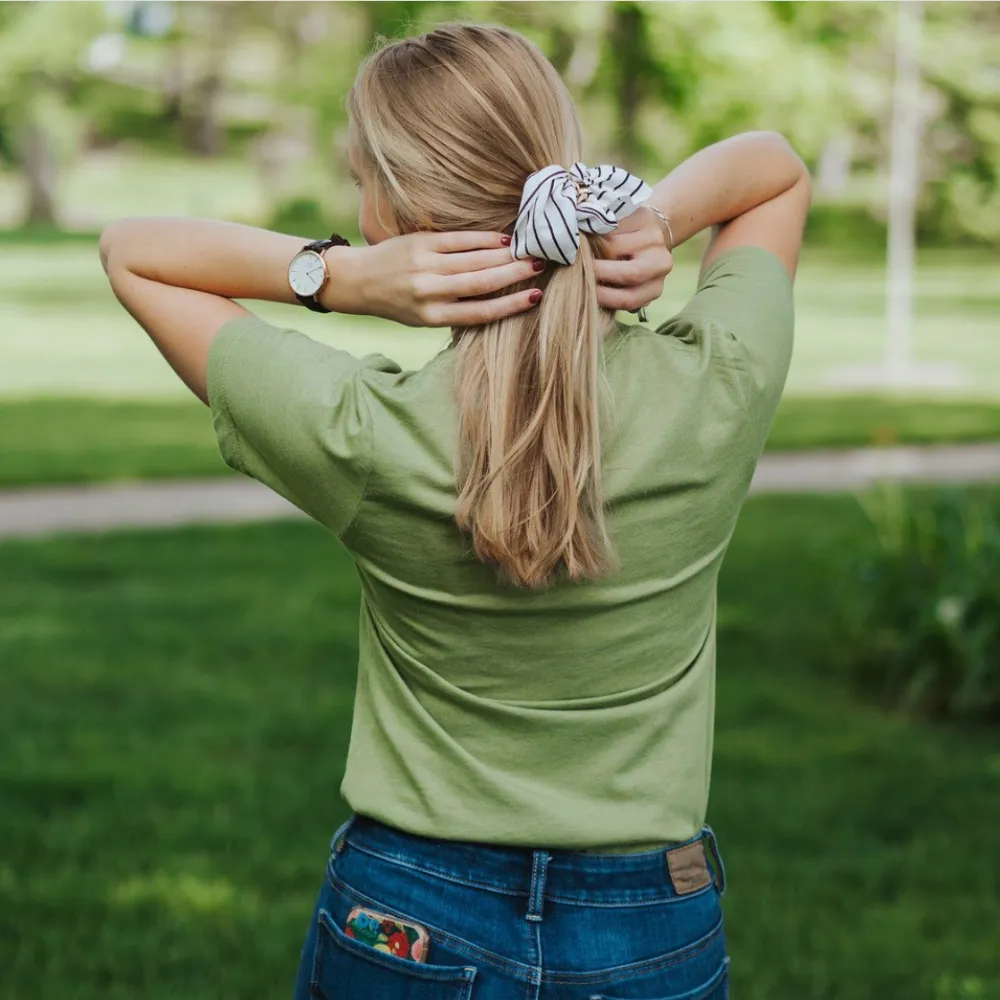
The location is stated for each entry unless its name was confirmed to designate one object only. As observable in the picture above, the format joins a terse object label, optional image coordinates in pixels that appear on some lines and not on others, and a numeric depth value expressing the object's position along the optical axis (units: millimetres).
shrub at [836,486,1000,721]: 5172
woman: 1525
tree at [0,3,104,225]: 26562
